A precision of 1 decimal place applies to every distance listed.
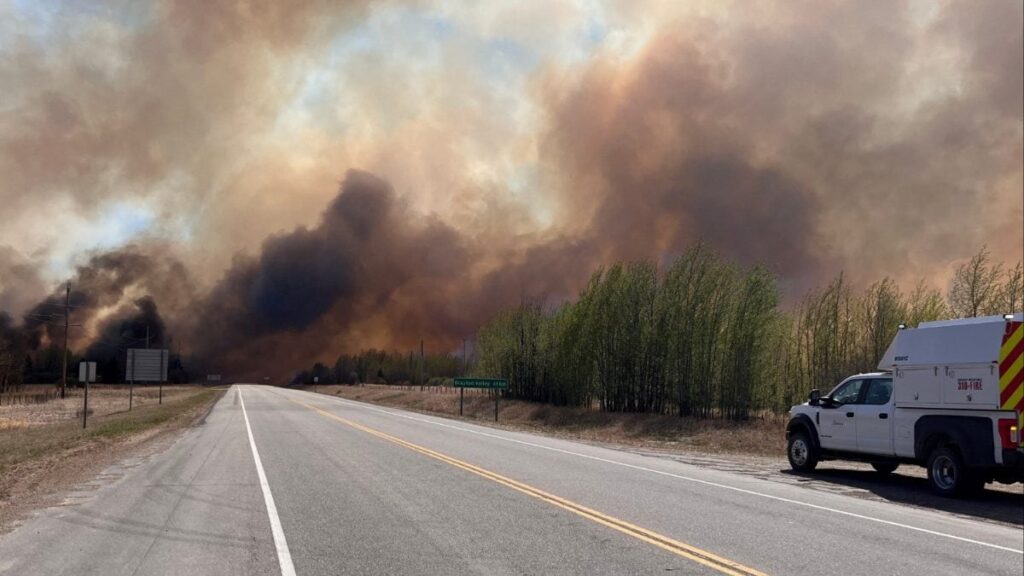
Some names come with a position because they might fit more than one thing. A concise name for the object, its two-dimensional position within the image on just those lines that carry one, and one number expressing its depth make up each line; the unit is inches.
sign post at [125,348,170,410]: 3024.1
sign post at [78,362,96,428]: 1604.3
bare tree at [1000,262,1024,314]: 1184.8
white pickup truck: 529.0
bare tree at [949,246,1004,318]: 1211.9
